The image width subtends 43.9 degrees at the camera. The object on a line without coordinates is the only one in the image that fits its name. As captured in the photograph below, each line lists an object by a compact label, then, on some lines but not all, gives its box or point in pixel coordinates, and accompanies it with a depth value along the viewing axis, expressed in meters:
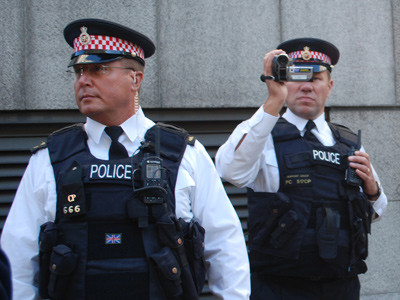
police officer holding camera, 3.01
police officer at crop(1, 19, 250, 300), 2.22
